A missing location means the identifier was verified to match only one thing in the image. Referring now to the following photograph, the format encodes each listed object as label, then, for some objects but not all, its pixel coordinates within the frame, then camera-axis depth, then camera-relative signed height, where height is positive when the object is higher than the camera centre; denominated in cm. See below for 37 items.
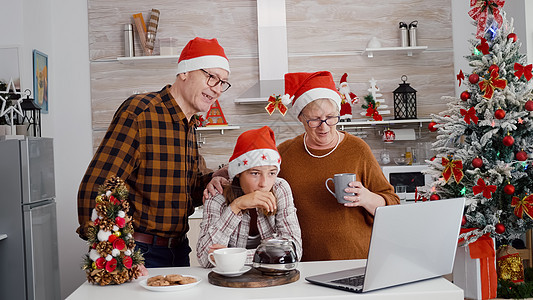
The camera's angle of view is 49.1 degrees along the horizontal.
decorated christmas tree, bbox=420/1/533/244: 278 -3
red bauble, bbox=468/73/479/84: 287 +27
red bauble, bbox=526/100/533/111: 273 +13
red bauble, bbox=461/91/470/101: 293 +19
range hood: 466 +77
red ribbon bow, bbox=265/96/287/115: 288 +18
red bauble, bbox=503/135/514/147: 272 -4
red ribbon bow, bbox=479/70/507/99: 278 +24
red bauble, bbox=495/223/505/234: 280 -46
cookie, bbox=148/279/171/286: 155 -37
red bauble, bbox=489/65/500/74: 279 +31
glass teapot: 164 -33
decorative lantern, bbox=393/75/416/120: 467 +28
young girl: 194 -22
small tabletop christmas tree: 161 -27
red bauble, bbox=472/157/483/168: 280 -14
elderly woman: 214 -14
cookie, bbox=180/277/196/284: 157 -37
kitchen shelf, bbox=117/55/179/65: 460 +69
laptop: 142 -28
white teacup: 163 -33
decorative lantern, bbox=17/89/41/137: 374 +22
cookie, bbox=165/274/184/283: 157 -36
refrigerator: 342 -43
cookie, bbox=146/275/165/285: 159 -37
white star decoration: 353 +25
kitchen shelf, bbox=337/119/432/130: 463 +12
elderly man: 196 -3
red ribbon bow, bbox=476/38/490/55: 287 +43
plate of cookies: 154 -37
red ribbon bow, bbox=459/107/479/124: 286 +9
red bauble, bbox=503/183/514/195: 270 -26
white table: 147 -39
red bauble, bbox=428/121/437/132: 305 +4
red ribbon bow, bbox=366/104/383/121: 466 +19
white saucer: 164 -37
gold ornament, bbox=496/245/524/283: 300 -69
